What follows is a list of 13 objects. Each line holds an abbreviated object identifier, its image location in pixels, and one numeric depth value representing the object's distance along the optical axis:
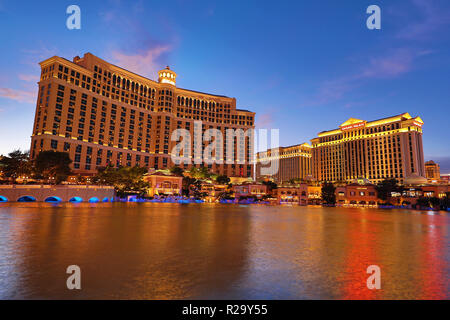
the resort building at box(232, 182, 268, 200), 117.06
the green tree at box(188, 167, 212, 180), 119.19
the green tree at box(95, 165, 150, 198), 83.12
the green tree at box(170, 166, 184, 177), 111.19
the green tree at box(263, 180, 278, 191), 121.12
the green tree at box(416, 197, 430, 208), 78.31
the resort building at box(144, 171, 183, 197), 99.25
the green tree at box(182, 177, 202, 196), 107.62
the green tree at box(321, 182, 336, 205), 98.15
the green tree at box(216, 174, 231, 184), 125.12
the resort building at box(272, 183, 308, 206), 113.00
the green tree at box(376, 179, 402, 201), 93.00
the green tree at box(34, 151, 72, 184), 76.32
